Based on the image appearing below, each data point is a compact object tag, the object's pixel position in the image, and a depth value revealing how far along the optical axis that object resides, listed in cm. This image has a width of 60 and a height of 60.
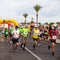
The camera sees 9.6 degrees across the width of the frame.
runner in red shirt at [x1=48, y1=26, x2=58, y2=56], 2094
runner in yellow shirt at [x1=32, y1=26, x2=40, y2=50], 2552
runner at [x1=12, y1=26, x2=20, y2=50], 2288
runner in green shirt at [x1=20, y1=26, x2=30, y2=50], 2516
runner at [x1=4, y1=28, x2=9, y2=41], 3317
